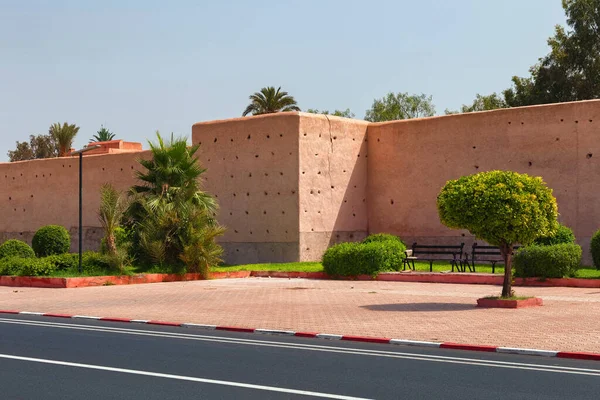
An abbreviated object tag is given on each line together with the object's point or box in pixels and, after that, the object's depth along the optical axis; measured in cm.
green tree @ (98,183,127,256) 2703
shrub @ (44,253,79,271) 2721
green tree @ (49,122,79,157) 6800
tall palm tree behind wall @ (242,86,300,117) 5847
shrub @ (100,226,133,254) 2802
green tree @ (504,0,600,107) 4922
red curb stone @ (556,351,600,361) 1125
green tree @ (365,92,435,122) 6881
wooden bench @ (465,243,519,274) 2828
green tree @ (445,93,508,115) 6069
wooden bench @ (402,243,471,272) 2861
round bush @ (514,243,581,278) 2258
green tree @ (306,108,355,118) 7237
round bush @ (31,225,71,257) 3538
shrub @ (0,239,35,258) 3122
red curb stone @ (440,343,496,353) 1219
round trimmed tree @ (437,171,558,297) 1748
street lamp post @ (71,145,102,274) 2665
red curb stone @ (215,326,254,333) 1474
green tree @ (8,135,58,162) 8975
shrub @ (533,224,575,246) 2494
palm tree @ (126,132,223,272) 2812
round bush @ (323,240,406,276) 2636
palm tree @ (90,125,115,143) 8494
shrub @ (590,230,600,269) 2411
